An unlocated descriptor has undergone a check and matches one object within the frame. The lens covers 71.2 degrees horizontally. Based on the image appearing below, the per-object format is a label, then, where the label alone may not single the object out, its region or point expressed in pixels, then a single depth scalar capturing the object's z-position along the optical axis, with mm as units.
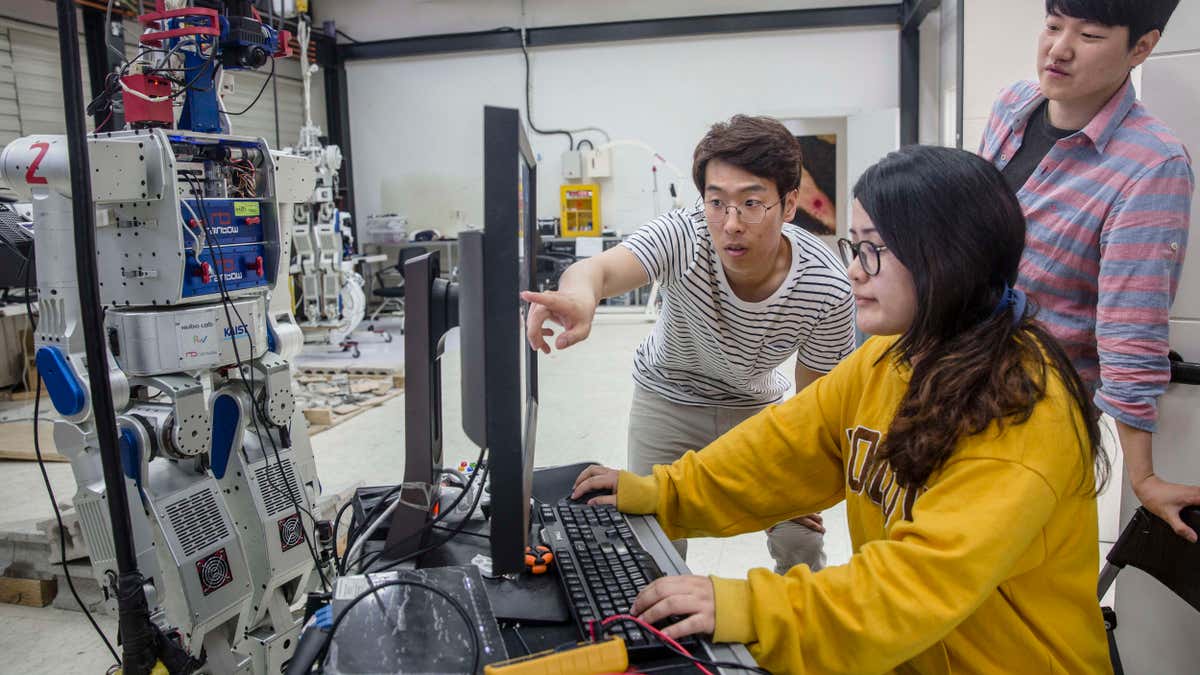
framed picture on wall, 8711
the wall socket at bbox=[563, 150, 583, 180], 9227
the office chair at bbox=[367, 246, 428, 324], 7609
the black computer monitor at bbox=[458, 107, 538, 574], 857
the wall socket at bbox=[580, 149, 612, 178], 9156
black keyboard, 995
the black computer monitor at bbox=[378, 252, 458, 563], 1223
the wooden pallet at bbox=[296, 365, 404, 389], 6282
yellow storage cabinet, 9062
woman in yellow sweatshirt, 934
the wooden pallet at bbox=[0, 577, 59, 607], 2979
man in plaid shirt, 1463
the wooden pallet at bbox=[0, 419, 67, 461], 4305
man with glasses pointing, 1713
